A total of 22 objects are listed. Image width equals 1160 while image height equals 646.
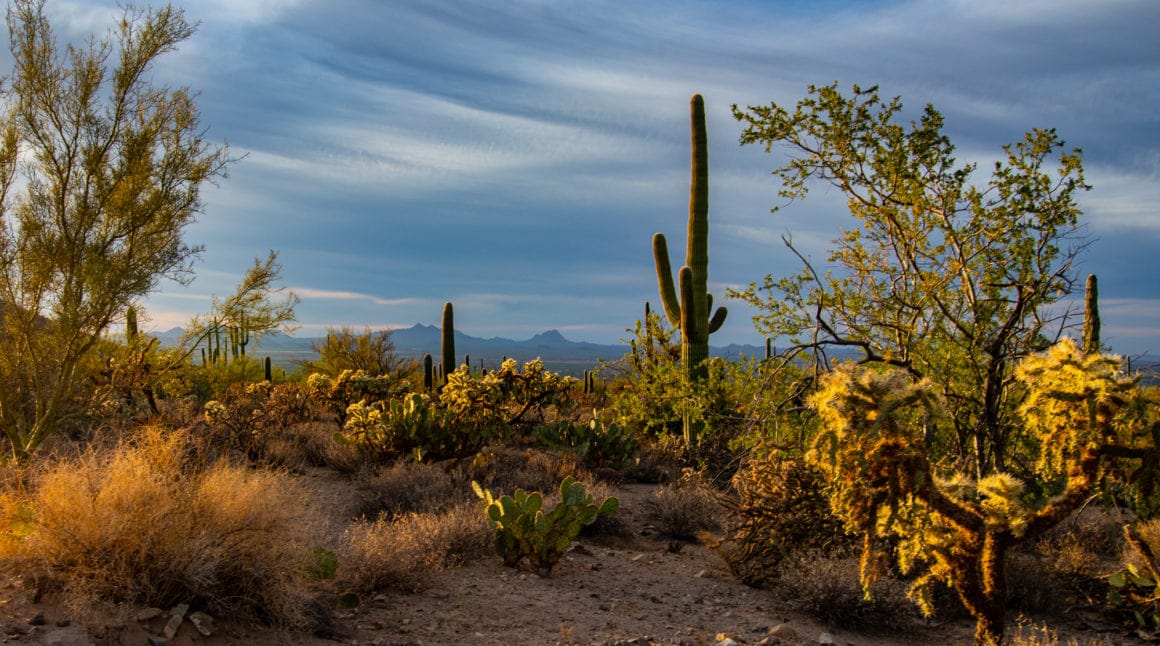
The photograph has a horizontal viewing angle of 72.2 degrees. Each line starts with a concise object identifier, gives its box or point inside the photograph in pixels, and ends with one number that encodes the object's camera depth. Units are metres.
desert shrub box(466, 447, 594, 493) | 9.89
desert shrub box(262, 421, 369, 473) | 11.14
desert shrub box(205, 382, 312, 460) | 11.55
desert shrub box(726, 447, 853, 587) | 6.57
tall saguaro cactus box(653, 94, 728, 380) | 14.40
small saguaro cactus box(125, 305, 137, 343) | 13.39
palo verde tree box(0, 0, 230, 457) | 11.59
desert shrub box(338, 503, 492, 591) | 5.92
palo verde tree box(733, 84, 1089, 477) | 6.85
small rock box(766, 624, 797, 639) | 5.52
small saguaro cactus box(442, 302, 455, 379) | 22.89
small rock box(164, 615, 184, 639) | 4.37
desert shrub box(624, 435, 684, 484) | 11.52
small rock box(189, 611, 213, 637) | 4.53
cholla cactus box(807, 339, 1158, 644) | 4.27
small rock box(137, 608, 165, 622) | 4.40
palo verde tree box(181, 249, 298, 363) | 13.88
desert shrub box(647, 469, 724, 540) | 8.45
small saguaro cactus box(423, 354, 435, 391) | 24.24
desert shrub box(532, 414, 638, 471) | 11.52
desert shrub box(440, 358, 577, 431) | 11.23
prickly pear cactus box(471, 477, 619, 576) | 6.68
